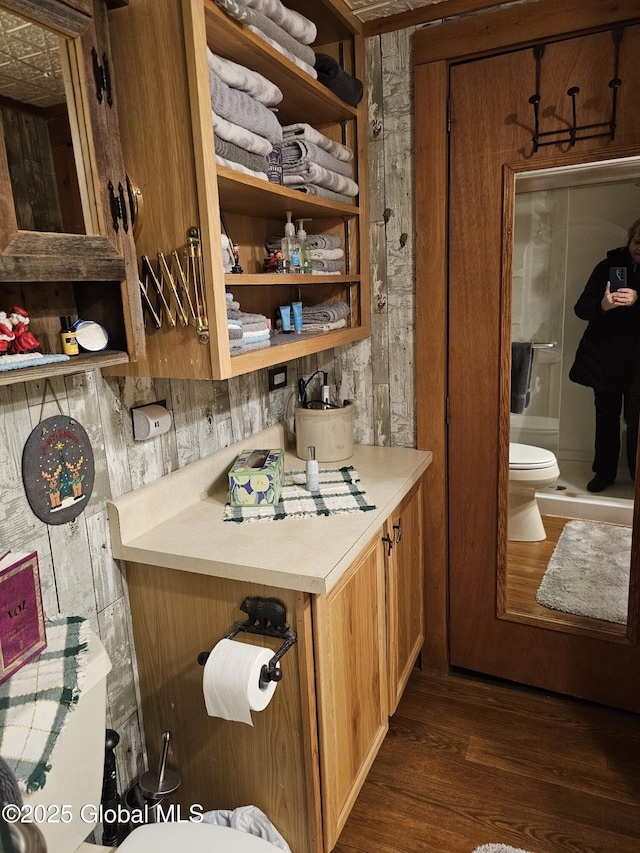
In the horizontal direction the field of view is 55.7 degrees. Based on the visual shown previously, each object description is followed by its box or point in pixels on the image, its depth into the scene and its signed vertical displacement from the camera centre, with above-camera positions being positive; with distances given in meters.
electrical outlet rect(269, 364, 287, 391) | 2.21 -0.31
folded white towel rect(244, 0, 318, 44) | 1.48 +0.69
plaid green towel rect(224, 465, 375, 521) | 1.67 -0.60
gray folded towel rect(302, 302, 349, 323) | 1.99 -0.07
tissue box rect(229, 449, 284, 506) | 1.71 -0.53
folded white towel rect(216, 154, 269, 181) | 1.36 +0.29
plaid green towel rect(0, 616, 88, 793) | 1.01 -0.71
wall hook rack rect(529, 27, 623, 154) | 1.74 +0.44
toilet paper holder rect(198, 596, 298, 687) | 1.37 -0.75
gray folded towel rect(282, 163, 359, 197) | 1.75 +0.33
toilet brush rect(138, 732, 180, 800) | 1.49 -1.19
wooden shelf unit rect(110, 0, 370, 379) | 1.24 +0.31
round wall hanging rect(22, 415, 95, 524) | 1.28 -0.36
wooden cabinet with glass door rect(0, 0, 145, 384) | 1.04 +0.23
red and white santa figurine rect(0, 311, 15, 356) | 1.06 -0.05
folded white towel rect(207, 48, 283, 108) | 1.35 +0.50
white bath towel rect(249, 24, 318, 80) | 1.45 +0.61
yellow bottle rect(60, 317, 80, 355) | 1.20 -0.08
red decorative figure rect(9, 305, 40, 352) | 1.09 -0.05
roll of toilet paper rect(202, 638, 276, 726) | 1.30 -0.82
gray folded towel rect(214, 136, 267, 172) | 1.36 +0.32
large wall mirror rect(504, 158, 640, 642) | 1.85 -0.41
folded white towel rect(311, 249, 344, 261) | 1.94 +0.11
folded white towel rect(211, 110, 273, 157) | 1.34 +0.36
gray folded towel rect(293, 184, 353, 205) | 1.78 +0.29
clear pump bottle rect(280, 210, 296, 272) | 1.89 +0.15
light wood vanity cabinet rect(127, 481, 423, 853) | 1.42 -1.00
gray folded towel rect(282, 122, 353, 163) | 1.76 +0.44
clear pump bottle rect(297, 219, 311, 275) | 1.89 +0.12
